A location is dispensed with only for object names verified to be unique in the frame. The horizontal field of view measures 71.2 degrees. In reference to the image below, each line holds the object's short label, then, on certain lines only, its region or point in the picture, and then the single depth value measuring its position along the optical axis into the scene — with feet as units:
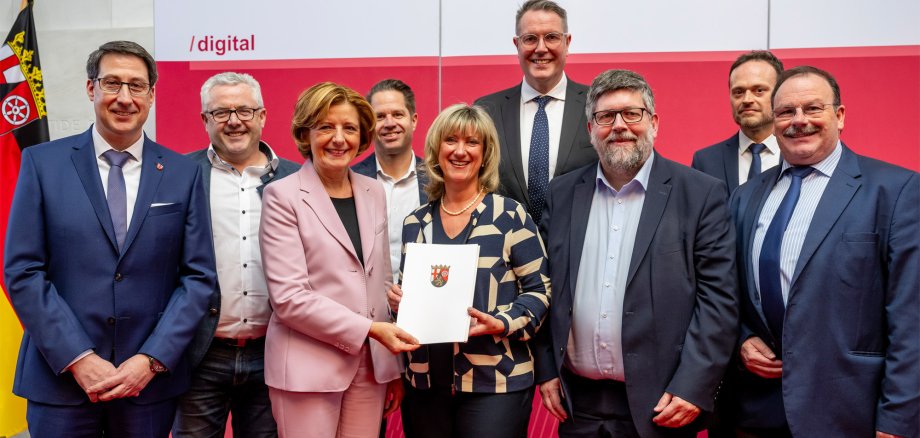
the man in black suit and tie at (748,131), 11.17
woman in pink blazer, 7.90
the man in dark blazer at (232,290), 9.64
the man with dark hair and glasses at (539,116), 10.55
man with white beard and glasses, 7.86
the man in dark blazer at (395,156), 11.49
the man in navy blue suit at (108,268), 7.79
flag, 14.56
